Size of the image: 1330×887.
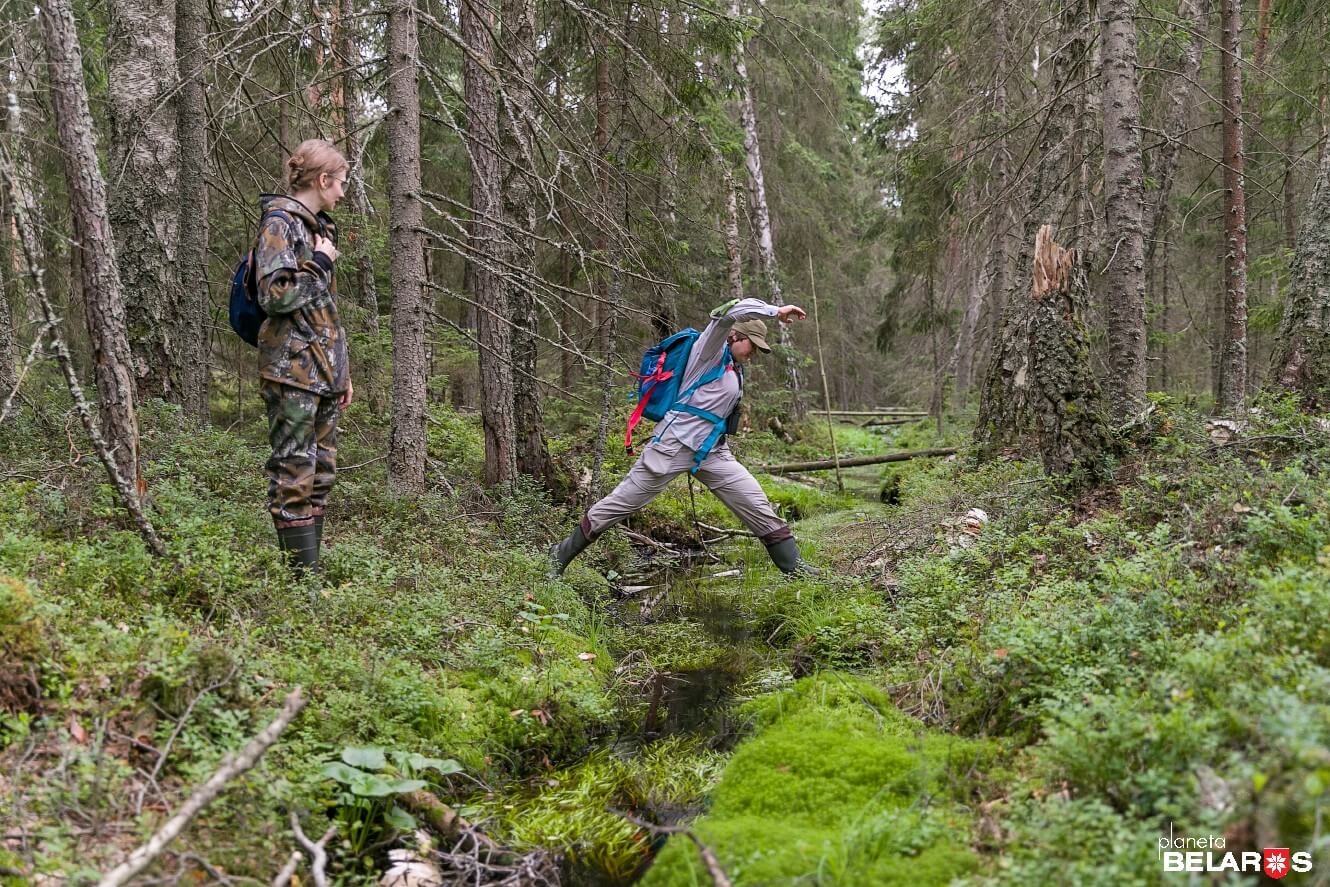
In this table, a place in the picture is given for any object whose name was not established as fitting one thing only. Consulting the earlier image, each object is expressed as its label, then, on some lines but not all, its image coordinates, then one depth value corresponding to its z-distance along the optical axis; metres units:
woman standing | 4.47
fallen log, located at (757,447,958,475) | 13.14
